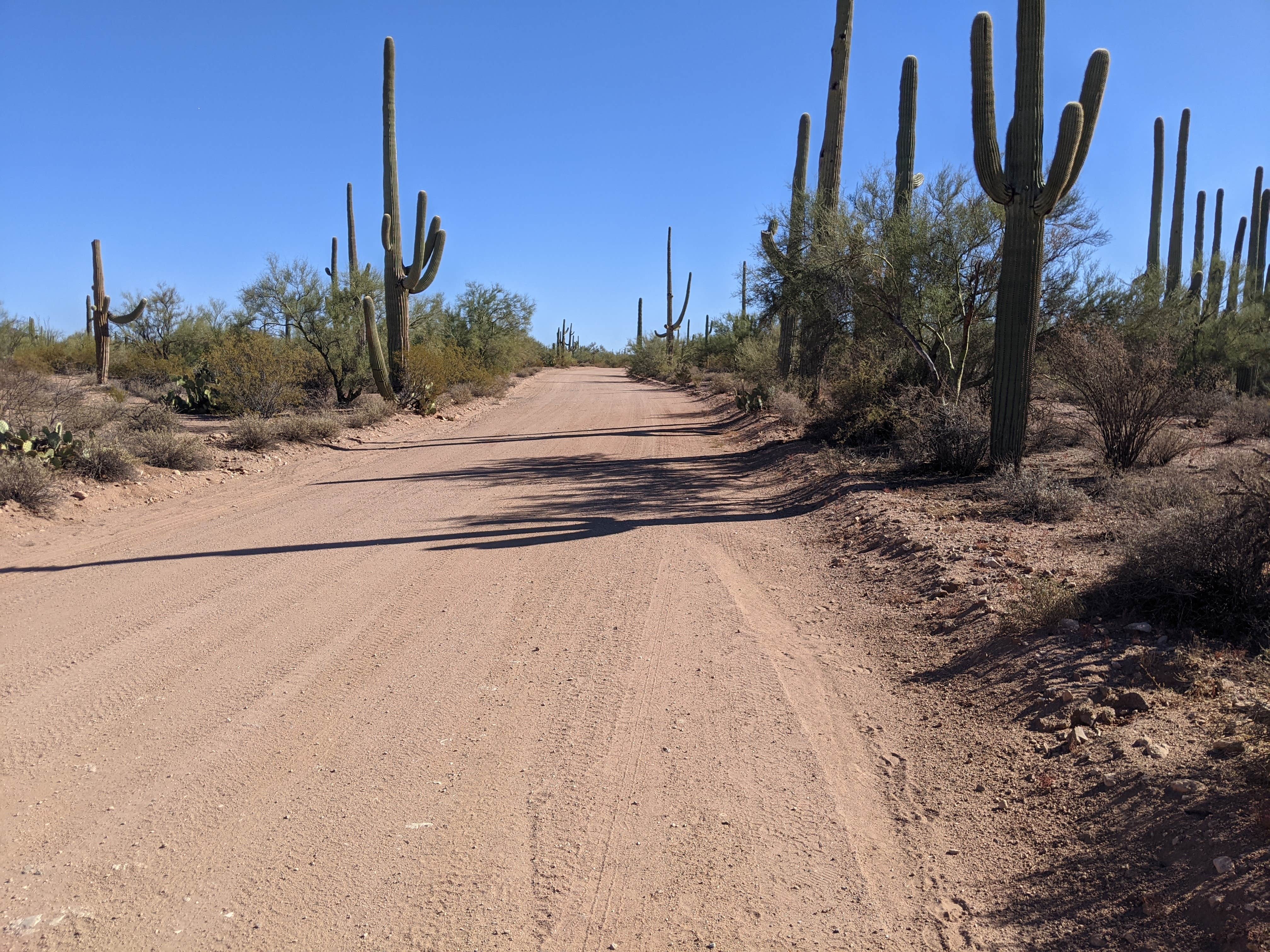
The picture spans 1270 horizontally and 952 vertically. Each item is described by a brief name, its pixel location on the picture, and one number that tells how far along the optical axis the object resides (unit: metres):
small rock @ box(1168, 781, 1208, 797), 3.61
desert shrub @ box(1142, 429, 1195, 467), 11.12
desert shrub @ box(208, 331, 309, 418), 18.22
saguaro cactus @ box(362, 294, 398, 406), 21.00
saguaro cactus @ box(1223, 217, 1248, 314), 26.95
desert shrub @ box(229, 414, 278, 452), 14.79
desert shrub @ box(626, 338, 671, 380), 55.34
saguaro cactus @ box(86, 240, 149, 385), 28.41
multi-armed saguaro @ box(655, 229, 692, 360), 55.62
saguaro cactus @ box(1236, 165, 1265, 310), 29.64
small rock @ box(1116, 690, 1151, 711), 4.43
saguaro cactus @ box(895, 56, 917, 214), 16.69
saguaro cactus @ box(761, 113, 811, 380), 16.44
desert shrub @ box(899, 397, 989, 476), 11.57
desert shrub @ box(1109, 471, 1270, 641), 5.05
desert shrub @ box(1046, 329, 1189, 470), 10.68
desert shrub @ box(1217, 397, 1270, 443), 14.17
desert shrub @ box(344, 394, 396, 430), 19.30
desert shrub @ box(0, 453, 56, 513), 9.17
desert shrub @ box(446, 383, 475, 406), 28.14
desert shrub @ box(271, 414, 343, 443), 15.79
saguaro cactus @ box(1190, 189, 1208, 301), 27.53
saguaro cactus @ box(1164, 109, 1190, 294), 27.48
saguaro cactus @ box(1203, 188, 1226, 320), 26.34
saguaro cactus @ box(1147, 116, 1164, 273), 27.95
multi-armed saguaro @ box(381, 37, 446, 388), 22.69
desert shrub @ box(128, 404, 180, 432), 14.60
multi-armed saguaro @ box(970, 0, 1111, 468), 10.43
